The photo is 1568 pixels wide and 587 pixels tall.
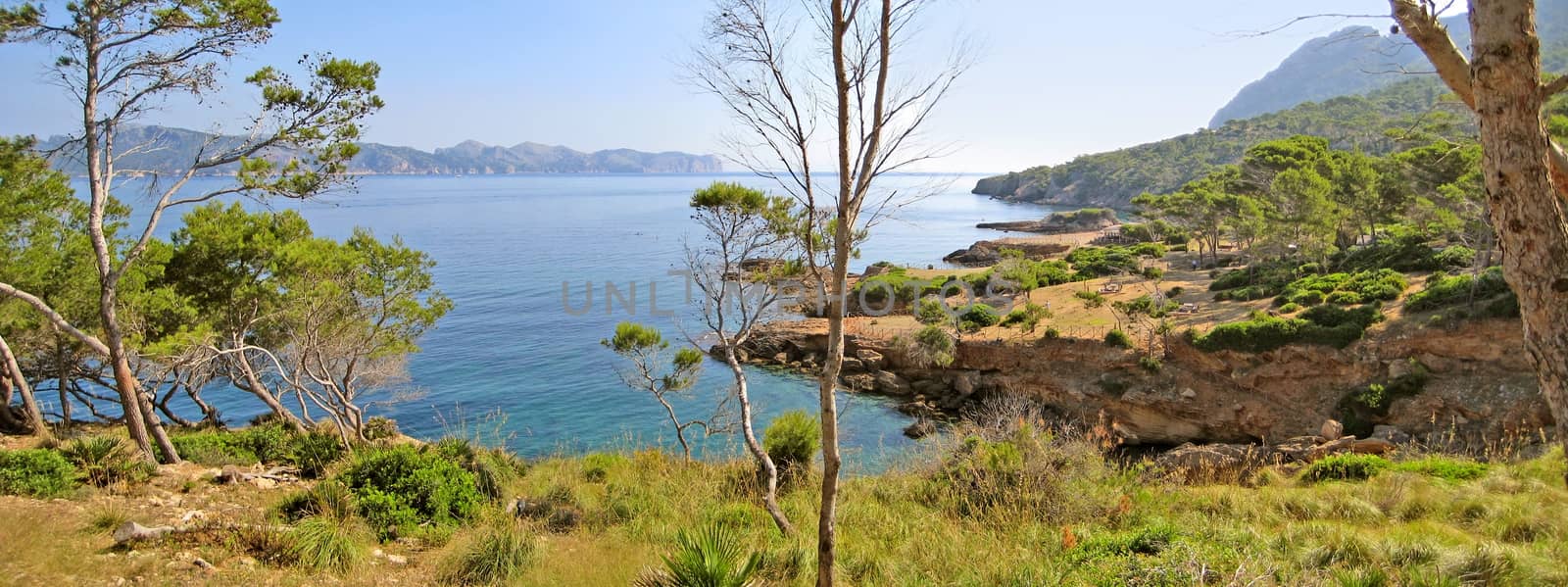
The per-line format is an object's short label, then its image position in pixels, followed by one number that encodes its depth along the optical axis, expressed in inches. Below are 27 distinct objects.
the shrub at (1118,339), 1048.2
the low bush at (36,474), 314.7
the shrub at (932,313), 1367.5
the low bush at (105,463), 354.3
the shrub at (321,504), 304.4
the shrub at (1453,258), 1058.1
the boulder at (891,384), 1198.3
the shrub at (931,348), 1181.1
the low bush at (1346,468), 478.6
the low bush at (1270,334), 894.4
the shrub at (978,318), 1304.1
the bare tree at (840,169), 178.5
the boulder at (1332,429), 813.2
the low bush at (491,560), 240.7
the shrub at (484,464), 400.2
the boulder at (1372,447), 696.4
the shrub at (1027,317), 1210.0
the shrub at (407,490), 310.3
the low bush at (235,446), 458.0
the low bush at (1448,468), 399.2
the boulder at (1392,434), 776.3
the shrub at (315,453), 453.7
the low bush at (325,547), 244.5
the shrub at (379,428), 596.4
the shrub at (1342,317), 898.7
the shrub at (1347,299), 975.0
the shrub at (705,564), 181.5
